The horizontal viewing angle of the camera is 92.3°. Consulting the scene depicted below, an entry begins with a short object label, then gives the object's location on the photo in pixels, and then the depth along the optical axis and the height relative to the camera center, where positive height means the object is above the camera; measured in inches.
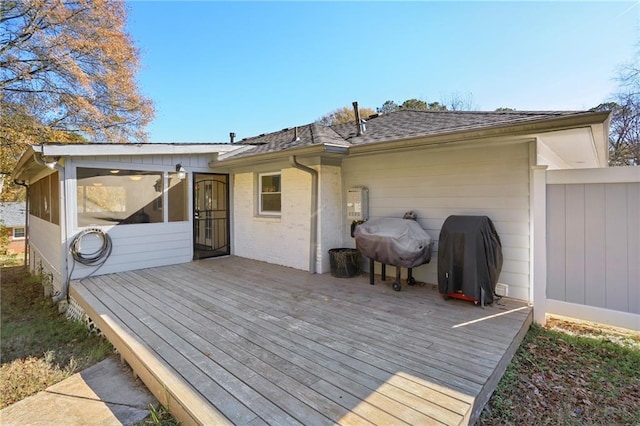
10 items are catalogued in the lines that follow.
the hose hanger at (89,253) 200.2 -27.2
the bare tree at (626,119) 518.6 +159.5
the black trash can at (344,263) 207.3 -35.8
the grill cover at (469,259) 144.6 -24.3
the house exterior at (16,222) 741.6 -20.1
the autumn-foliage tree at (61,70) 374.3 +192.4
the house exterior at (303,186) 155.9 +17.0
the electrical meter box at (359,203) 215.6 +4.8
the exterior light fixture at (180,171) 246.2 +32.8
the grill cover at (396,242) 167.2 -18.5
